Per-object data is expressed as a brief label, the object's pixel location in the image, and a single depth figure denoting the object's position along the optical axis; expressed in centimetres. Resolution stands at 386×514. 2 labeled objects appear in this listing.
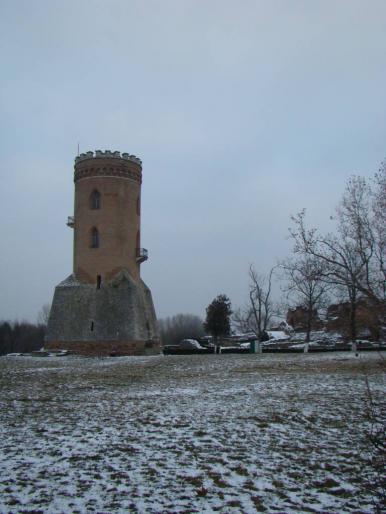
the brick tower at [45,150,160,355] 3547
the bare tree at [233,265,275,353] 4238
